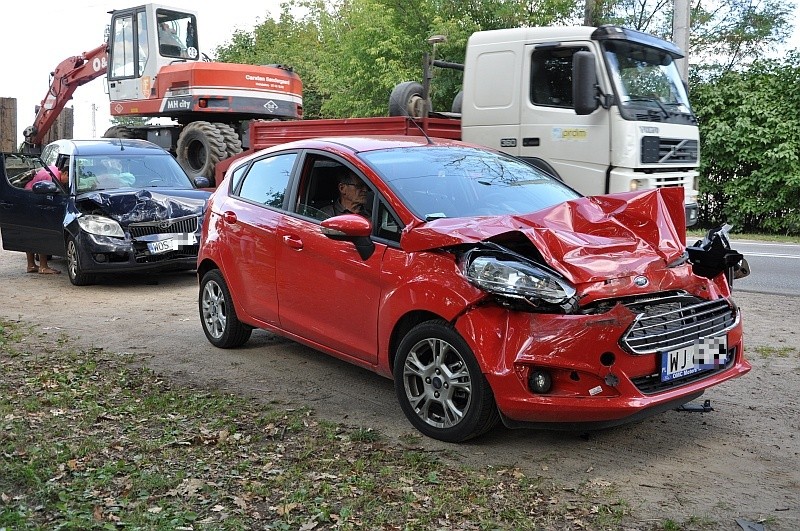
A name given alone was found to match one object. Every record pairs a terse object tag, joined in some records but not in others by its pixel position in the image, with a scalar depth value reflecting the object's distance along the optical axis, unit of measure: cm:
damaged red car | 435
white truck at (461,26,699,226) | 993
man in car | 553
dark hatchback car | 1016
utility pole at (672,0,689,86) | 1608
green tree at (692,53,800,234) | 1750
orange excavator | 1723
